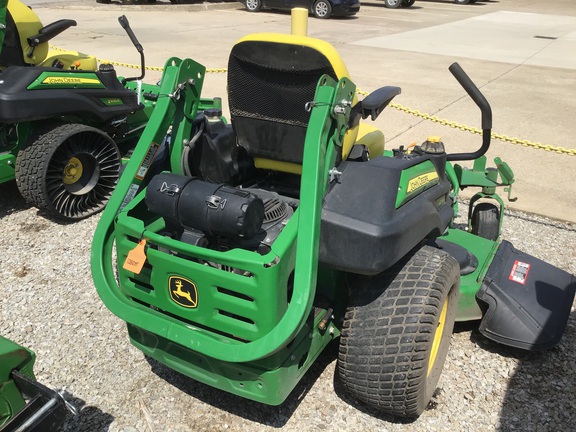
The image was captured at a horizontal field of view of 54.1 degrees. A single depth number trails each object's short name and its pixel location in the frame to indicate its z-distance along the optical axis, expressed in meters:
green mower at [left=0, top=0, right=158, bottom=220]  3.84
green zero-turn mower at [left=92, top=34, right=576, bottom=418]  1.99
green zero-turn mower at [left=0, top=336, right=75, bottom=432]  1.75
